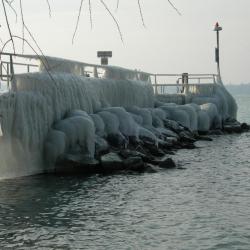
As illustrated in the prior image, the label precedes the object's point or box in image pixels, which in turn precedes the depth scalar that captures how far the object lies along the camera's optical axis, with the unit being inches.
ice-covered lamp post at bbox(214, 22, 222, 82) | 1725.0
